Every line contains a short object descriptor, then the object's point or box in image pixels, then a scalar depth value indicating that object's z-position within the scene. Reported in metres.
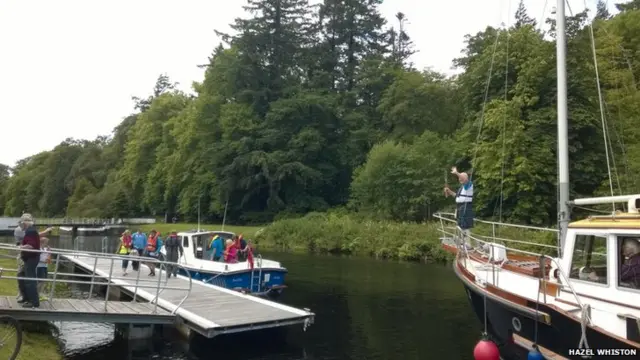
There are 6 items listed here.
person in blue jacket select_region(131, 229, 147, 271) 23.54
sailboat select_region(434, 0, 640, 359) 9.54
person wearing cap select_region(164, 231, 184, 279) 22.77
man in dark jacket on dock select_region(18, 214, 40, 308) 12.35
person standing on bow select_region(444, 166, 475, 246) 14.67
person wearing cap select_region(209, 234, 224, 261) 22.84
